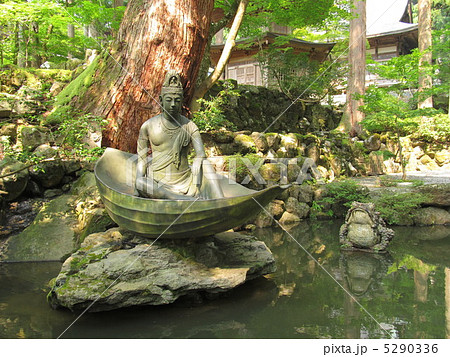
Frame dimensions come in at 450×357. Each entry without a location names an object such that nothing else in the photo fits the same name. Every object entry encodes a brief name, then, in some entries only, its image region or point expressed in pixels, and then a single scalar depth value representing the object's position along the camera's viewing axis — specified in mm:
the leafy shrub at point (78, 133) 5816
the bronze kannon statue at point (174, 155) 4141
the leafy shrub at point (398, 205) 7535
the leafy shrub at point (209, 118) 9172
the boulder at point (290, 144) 10566
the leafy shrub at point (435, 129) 14734
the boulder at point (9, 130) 7465
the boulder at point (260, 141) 9930
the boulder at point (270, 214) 8211
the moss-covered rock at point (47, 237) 5535
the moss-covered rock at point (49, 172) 6801
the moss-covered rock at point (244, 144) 9703
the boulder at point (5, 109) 7539
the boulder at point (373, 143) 14945
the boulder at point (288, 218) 8586
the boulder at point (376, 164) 14439
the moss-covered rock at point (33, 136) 7234
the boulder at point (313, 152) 11391
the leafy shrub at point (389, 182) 10188
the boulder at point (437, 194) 8039
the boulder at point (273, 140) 10211
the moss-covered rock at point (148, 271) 3283
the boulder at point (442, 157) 15062
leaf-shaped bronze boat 3404
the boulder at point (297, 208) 8867
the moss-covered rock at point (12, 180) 6285
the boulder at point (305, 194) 9070
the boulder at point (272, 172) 8813
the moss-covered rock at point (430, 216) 8016
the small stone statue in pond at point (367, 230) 5570
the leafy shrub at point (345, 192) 8422
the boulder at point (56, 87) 9414
